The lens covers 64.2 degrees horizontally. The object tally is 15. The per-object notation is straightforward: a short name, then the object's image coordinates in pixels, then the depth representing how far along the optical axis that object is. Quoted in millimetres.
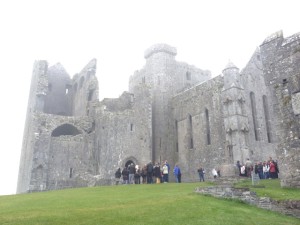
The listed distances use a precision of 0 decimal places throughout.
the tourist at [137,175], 16854
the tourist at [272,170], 14503
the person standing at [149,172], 16533
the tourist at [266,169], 15515
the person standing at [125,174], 16895
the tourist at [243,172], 16396
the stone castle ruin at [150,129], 20923
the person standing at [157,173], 16534
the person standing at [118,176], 17432
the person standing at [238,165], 17685
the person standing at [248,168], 16522
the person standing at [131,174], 16672
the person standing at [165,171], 16704
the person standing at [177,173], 16875
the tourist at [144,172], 16982
